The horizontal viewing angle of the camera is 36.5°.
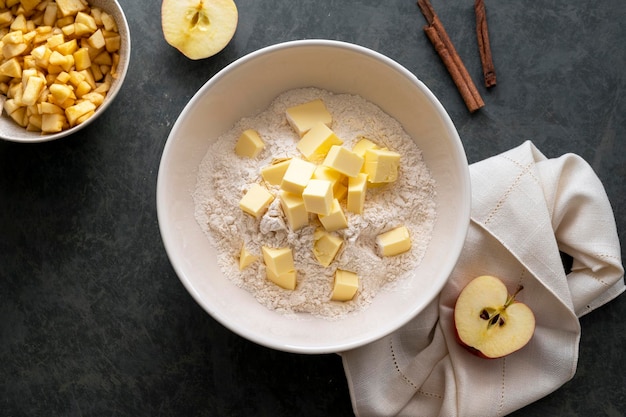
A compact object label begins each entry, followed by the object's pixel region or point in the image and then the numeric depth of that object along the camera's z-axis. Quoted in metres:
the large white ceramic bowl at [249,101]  0.78
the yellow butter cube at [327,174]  0.77
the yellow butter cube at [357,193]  0.77
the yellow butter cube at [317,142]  0.79
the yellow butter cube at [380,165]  0.78
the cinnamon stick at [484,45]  0.86
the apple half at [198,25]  0.83
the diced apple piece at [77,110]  0.81
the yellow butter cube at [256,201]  0.77
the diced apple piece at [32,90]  0.80
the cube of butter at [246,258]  0.79
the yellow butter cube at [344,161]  0.77
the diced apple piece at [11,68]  0.81
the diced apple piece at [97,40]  0.83
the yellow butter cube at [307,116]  0.81
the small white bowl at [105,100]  0.81
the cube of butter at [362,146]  0.80
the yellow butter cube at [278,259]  0.77
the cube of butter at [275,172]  0.78
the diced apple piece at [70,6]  0.82
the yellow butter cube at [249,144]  0.81
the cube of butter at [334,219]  0.76
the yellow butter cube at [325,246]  0.77
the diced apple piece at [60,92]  0.80
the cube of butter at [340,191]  0.78
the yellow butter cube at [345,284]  0.79
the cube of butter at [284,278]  0.79
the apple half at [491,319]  0.82
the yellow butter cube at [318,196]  0.75
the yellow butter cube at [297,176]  0.76
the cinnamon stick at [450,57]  0.86
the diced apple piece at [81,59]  0.82
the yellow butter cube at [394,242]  0.79
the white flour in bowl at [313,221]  0.79
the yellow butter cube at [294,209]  0.76
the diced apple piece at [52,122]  0.81
